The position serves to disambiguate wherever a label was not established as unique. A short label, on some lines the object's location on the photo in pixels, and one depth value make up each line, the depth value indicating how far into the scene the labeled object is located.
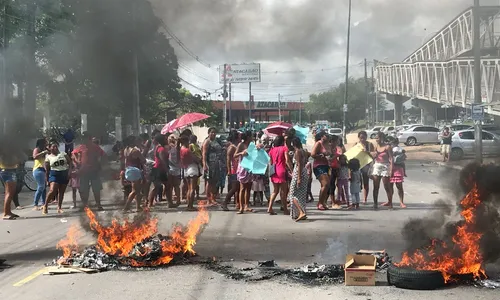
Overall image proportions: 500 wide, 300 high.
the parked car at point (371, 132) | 40.84
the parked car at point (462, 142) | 22.69
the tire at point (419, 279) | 5.06
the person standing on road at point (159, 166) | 10.88
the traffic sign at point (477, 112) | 16.17
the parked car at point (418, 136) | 33.66
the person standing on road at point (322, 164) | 9.99
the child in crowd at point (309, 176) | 10.24
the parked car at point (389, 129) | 42.11
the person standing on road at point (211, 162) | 10.78
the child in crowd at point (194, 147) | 11.46
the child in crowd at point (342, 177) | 10.66
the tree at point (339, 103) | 64.50
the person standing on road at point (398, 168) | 10.28
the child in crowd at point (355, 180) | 10.37
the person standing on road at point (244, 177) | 10.07
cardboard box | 5.22
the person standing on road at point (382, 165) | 10.17
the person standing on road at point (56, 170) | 10.23
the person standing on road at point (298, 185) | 8.99
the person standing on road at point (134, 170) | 9.81
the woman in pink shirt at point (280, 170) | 9.47
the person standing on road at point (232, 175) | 10.53
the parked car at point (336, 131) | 48.75
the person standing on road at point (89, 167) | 10.12
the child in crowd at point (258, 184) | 10.41
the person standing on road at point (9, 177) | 9.61
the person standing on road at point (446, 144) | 21.39
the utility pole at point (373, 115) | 61.45
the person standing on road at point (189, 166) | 10.27
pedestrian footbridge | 16.97
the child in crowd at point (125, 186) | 10.32
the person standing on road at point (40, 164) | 10.70
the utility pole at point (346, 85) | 29.81
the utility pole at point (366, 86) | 46.95
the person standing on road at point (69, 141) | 11.01
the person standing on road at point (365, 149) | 10.68
